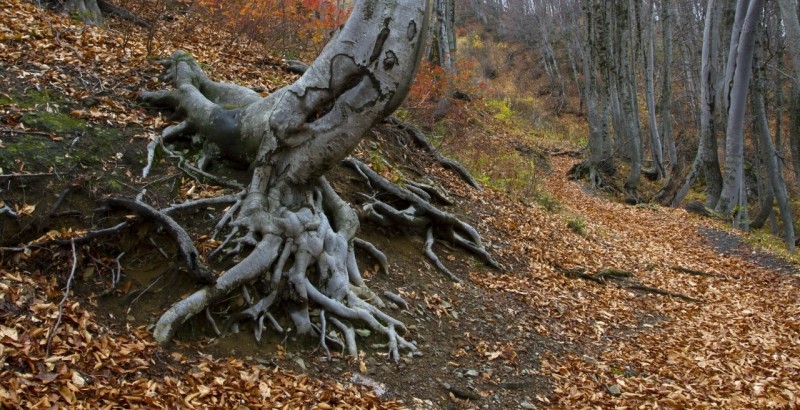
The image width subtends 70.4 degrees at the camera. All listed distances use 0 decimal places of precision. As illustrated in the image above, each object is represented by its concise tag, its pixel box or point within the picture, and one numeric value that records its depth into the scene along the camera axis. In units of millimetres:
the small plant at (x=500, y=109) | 23827
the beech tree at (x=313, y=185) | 4598
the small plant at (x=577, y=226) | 10328
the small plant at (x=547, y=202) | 11781
